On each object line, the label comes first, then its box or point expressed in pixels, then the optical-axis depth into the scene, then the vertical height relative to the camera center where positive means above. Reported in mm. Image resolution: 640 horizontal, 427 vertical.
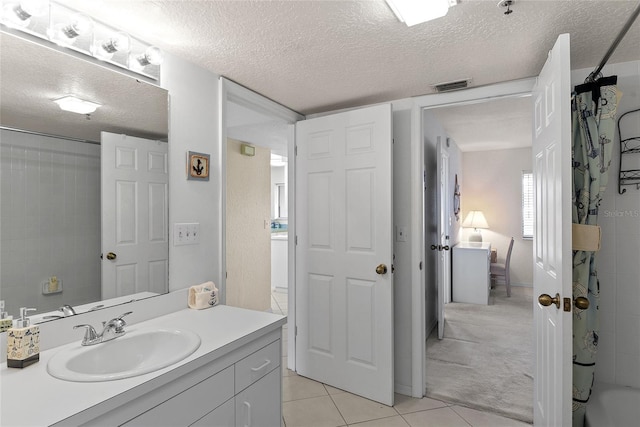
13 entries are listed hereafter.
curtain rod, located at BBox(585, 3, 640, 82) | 1296 +701
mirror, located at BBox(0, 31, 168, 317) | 1272 +153
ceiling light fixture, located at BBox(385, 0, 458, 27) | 1374 +812
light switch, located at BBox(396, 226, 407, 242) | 2588 -162
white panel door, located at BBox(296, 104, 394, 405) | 2441 -289
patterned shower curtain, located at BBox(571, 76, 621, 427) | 1723 +116
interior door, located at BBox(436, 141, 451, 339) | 3592 -34
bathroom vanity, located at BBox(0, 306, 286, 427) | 950 -537
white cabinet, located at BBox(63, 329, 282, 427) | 1075 -663
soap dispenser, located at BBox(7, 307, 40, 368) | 1167 -440
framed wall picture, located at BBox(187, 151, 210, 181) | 1936 +263
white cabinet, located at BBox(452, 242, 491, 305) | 4824 -876
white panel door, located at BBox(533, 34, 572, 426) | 1412 -100
